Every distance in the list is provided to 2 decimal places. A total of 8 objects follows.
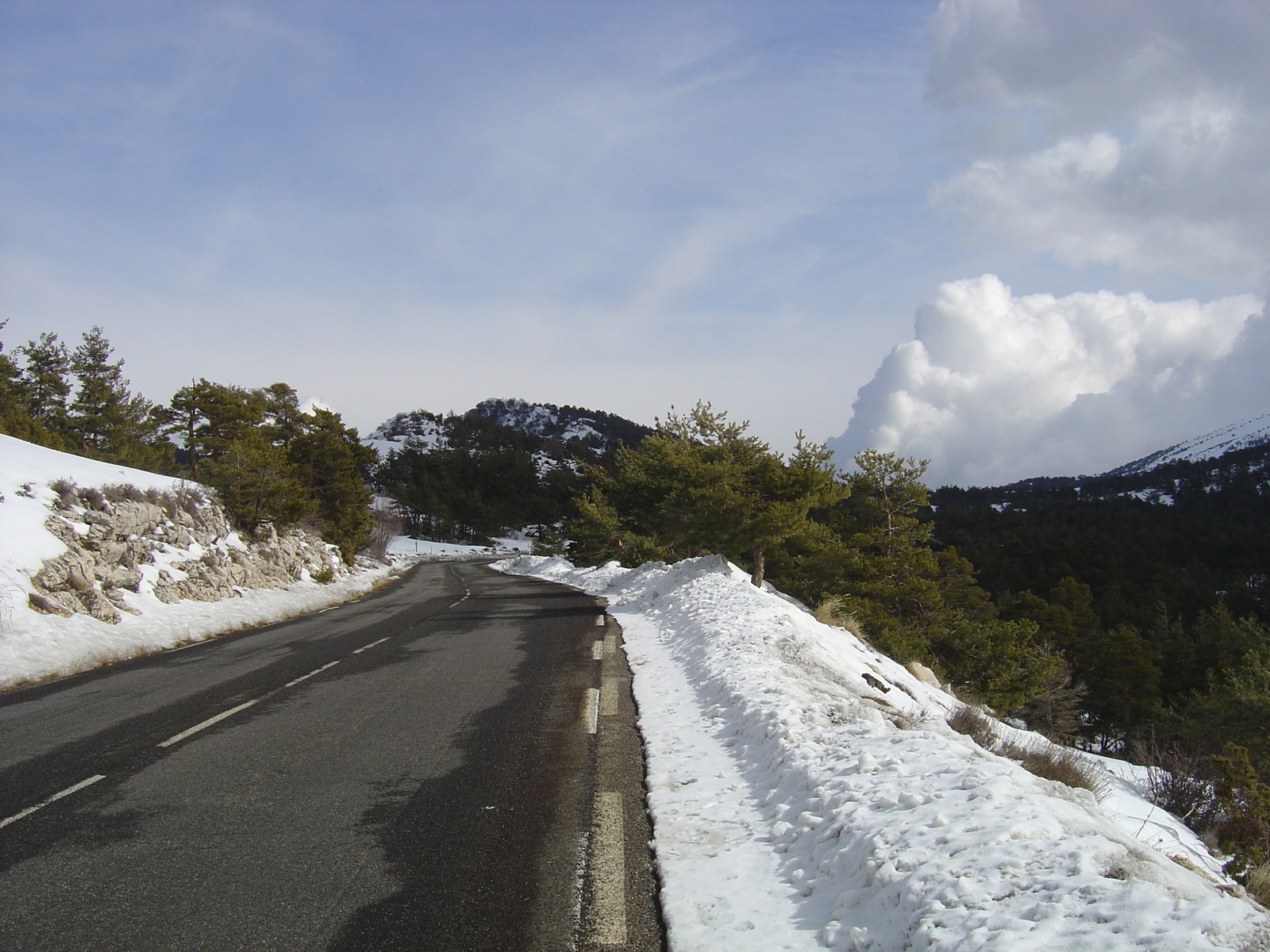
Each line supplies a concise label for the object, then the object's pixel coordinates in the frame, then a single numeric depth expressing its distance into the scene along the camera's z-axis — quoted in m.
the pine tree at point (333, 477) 38.19
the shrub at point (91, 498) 17.65
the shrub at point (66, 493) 16.98
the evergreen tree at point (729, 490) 18.41
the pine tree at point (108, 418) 46.66
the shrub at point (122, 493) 18.55
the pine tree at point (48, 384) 50.12
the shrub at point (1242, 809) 7.25
